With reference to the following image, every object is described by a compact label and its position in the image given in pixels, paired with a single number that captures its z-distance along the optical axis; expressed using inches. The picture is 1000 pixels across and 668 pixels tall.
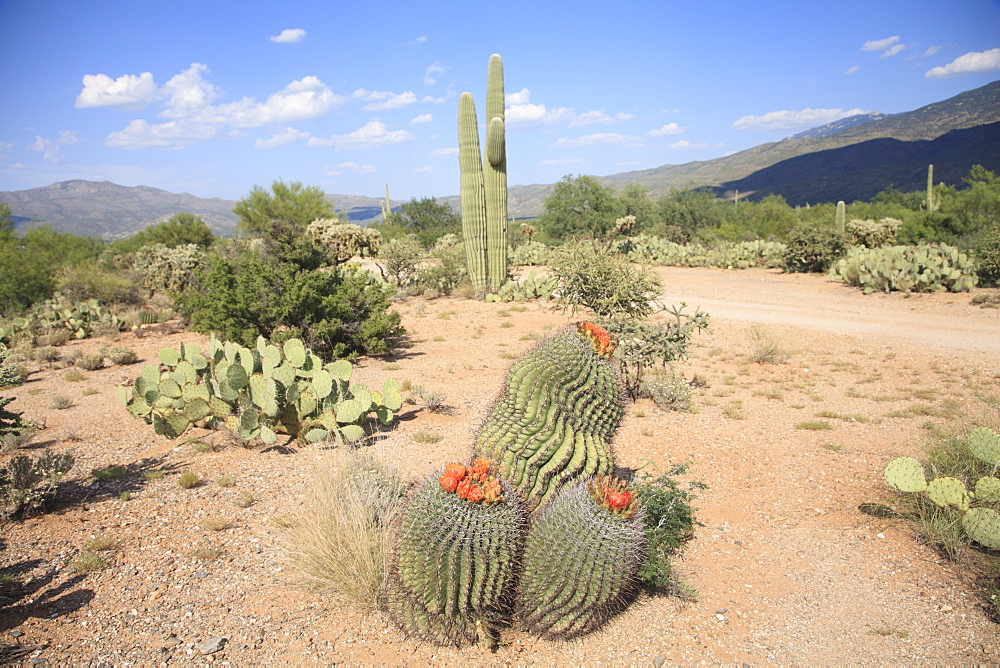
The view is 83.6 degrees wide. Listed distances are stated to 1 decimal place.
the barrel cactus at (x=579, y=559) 118.3
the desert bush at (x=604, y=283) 328.8
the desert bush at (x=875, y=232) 842.8
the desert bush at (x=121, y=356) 391.9
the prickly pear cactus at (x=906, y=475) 163.5
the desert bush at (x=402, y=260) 691.4
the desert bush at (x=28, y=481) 163.9
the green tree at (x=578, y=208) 1095.0
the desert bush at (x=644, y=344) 290.0
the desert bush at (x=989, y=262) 568.1
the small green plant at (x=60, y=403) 293.4
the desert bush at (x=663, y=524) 139.5
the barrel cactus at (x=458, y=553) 113.7
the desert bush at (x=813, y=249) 737.6
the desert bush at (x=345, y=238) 948.0
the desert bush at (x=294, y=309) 355.9
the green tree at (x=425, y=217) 1492.4
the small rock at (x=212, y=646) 118.8
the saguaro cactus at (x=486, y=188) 617.9
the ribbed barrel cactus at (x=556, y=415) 147.3
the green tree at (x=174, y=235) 1010.7
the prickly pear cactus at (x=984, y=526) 144.4
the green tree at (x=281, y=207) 1156.5
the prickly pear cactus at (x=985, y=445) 162.6
